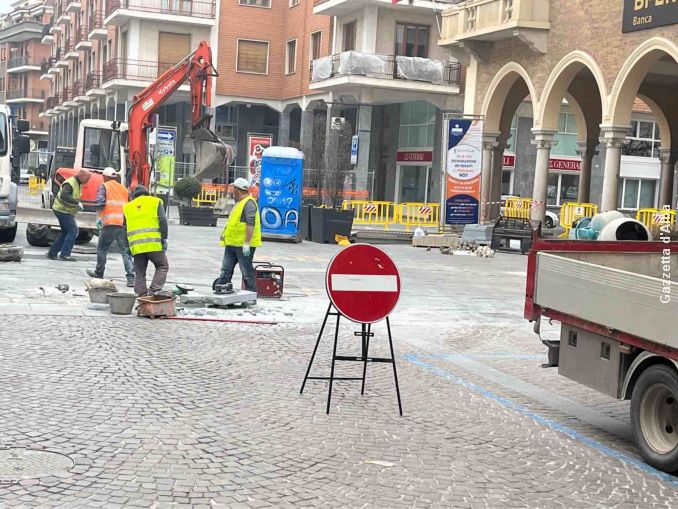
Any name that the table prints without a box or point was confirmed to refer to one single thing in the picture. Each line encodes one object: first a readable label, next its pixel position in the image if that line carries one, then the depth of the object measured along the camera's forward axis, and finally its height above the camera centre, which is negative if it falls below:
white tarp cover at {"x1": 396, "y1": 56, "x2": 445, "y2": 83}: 38.50 +4.37
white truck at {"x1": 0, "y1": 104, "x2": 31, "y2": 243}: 19.75 -0.19
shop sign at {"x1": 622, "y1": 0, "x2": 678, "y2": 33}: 23.05 +4.36
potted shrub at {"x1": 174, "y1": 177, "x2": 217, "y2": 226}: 32.00 -1.65
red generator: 14.15 -1.63
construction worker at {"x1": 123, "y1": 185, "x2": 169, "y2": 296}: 12.60 -0.87
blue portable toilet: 26.41 -0.71
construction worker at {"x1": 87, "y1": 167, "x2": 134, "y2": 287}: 14.94 -0.96
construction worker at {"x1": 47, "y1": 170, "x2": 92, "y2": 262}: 17.48 -0.91
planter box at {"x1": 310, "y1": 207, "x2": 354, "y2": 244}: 27.52 -1.40
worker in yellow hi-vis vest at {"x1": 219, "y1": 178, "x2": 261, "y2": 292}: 13.34 -0.91
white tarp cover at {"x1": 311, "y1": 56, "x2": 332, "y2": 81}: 39.78 +4.33
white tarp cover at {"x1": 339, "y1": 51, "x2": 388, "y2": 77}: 38.00 +4.37
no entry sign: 7.69 -0.86
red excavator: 20.83 +0.41
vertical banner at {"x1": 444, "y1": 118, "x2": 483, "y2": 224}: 27.44 +0.42
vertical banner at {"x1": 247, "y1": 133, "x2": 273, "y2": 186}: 35.69 +0.58
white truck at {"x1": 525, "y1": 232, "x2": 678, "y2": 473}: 6.48 -0.99
